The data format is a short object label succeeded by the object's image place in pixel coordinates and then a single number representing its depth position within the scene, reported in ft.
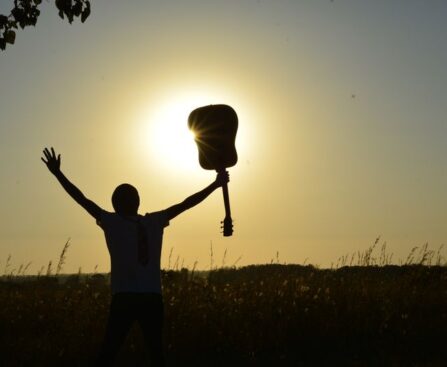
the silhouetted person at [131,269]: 19.17
